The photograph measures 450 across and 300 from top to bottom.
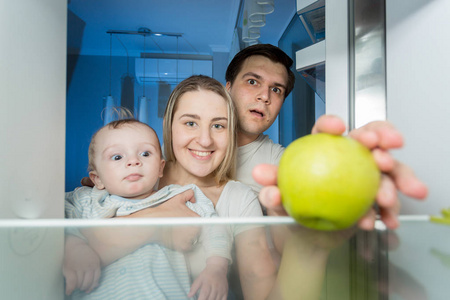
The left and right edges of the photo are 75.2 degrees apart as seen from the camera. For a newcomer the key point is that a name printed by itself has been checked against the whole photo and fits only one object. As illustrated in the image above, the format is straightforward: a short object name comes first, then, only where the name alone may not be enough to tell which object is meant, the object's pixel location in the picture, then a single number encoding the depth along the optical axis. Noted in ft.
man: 3.75
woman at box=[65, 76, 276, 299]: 2.80
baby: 2.56
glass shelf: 1.04
